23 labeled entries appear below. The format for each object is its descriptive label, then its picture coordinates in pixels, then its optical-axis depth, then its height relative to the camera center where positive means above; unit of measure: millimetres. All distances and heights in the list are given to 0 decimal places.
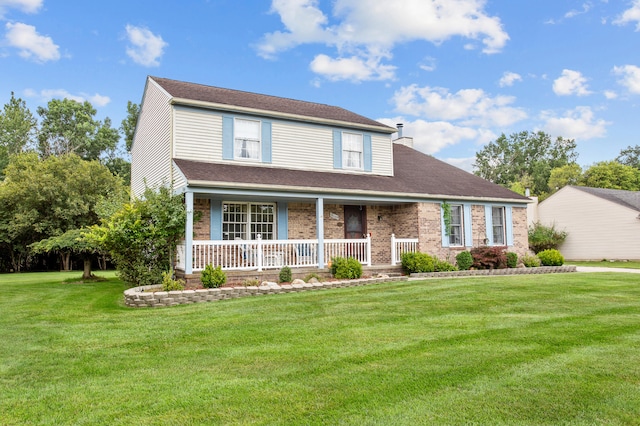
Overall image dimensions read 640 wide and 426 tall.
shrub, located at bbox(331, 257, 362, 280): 12352 -635
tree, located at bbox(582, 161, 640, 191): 38844 +6036
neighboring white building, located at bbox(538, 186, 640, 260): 23656 +1303
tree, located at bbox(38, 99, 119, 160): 38844 +11030
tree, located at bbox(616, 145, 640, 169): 54562 +11101
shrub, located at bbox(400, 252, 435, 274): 13758 -573
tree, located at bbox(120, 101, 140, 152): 38312 +11679
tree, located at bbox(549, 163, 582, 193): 45250 +7166
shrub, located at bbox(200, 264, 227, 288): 10375 -697
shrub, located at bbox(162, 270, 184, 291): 9844 -813
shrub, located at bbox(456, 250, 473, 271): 14769 -544
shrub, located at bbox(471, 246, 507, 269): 15195 -500
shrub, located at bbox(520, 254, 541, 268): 16516 -721
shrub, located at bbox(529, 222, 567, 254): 26156 +307
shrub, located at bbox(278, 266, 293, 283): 11516 -755
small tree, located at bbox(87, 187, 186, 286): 10805 +380
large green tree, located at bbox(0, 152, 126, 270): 23797 +2984
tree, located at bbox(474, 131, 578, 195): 53156 +11316
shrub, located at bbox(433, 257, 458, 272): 14352 -726
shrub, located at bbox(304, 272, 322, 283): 11842 -844
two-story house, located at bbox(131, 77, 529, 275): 12250 +1874
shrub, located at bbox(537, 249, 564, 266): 16844 -604
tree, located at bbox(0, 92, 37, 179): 35188 +10609
